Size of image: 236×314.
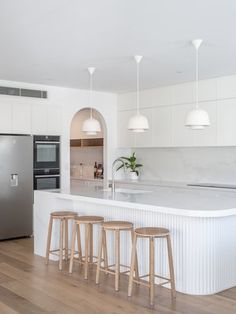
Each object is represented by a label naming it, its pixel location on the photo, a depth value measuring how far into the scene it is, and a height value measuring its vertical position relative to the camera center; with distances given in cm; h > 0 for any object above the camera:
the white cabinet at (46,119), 678 +71
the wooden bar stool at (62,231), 492 -87
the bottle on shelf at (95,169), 904 -18
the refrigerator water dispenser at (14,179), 639 -28
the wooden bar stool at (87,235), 451 -83
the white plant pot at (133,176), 789 -29
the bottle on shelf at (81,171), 949 -23
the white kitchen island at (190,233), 390 -71
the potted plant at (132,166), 790 -9
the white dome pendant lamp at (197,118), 421 +45
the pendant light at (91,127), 524 +44
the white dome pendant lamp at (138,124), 471 +43
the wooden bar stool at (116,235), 407 -76
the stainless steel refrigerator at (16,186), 629 -39
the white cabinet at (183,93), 669 +114
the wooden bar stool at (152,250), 372 -83
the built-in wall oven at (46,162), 672 -2
